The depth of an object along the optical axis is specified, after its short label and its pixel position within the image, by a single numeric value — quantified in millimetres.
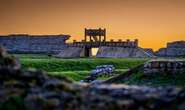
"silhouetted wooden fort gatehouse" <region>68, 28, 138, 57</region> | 91500
